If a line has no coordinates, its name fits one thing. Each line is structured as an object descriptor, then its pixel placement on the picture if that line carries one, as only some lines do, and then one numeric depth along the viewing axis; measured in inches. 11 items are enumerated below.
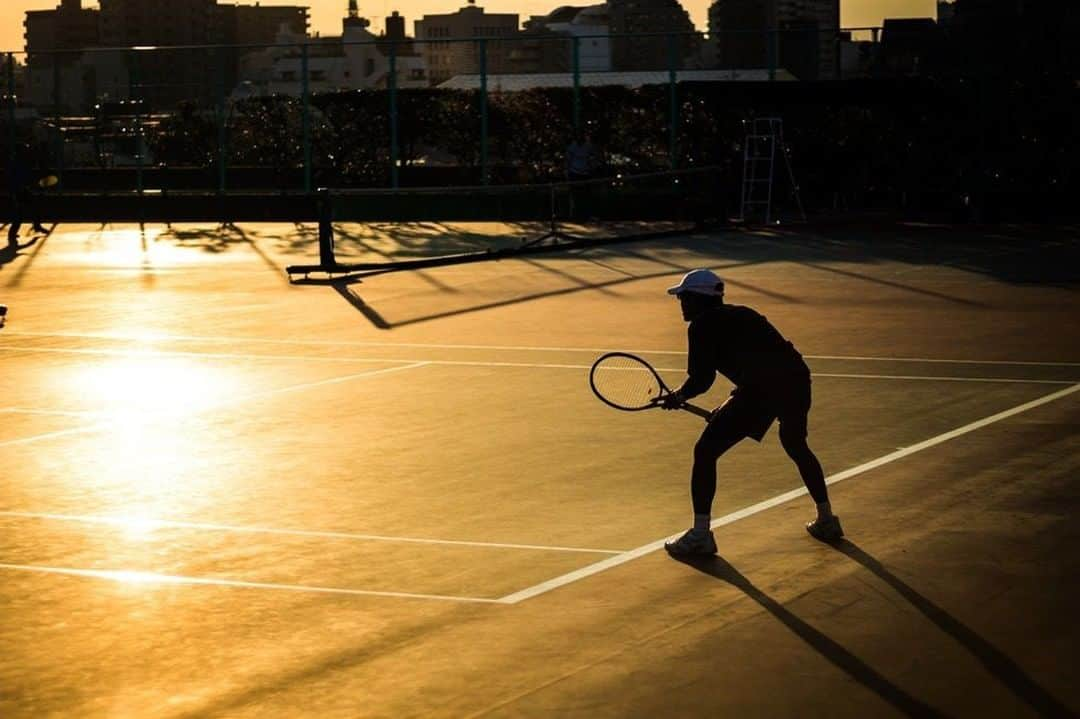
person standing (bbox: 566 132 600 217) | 1712.6
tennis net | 1445.6
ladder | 1658.5
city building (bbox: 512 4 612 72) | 1920.5
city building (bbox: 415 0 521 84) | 1972.2
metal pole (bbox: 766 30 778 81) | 1856.5
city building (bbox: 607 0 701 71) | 1833.2
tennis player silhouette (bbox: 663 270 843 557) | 447.2
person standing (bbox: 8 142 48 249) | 1585.6
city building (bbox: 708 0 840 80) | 1872.5
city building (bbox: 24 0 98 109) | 2066.9
